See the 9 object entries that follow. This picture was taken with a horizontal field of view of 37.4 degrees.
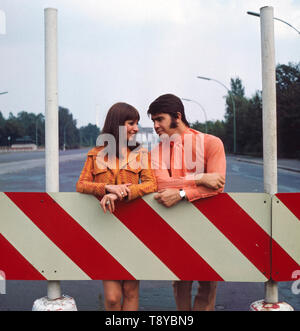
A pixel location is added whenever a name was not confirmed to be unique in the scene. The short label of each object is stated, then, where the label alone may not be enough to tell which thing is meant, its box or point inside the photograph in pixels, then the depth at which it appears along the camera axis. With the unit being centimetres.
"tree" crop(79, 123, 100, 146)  13427
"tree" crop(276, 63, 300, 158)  3522
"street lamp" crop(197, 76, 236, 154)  4166
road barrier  243
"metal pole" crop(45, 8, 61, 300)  246
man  243
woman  253
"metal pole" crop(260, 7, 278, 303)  243
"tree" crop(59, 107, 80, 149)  11174
